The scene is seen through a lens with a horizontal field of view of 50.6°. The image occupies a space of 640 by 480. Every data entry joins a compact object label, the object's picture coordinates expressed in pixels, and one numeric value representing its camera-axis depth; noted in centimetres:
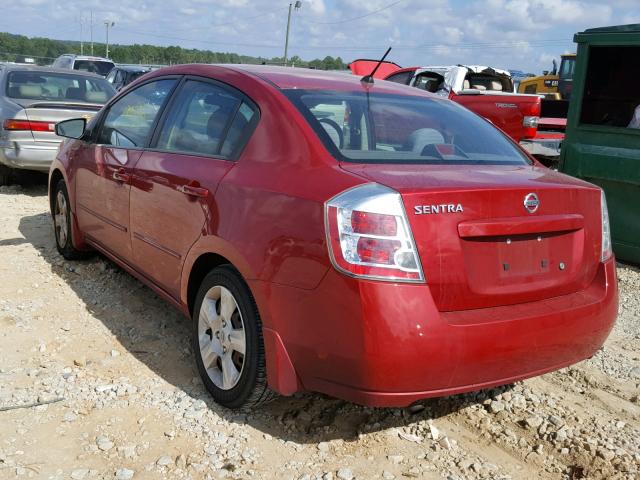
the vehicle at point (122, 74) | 1866
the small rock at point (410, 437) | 313
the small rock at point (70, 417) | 319
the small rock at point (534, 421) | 329
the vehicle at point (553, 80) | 1966
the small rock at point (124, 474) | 276
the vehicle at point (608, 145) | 611
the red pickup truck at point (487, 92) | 1038
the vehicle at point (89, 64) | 2098
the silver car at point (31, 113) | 808
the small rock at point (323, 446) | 303
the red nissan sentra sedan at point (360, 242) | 258
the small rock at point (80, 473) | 276
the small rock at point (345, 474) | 280
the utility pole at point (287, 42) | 4335
